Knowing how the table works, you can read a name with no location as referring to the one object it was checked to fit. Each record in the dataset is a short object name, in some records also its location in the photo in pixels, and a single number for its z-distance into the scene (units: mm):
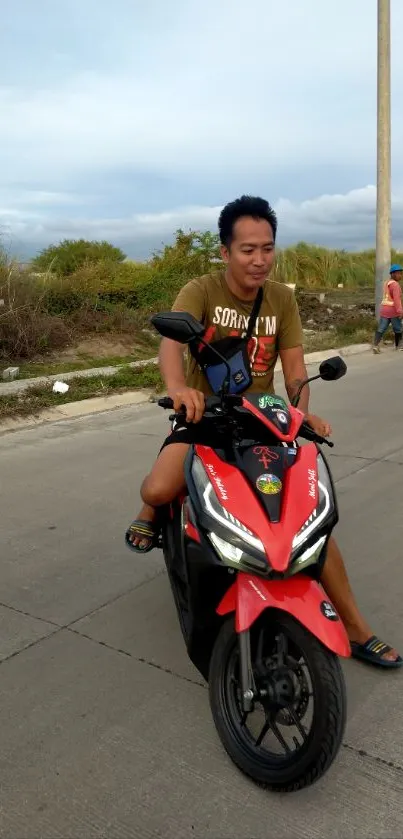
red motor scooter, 2014
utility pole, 13992
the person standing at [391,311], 13438
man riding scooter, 2664
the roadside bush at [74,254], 18484
